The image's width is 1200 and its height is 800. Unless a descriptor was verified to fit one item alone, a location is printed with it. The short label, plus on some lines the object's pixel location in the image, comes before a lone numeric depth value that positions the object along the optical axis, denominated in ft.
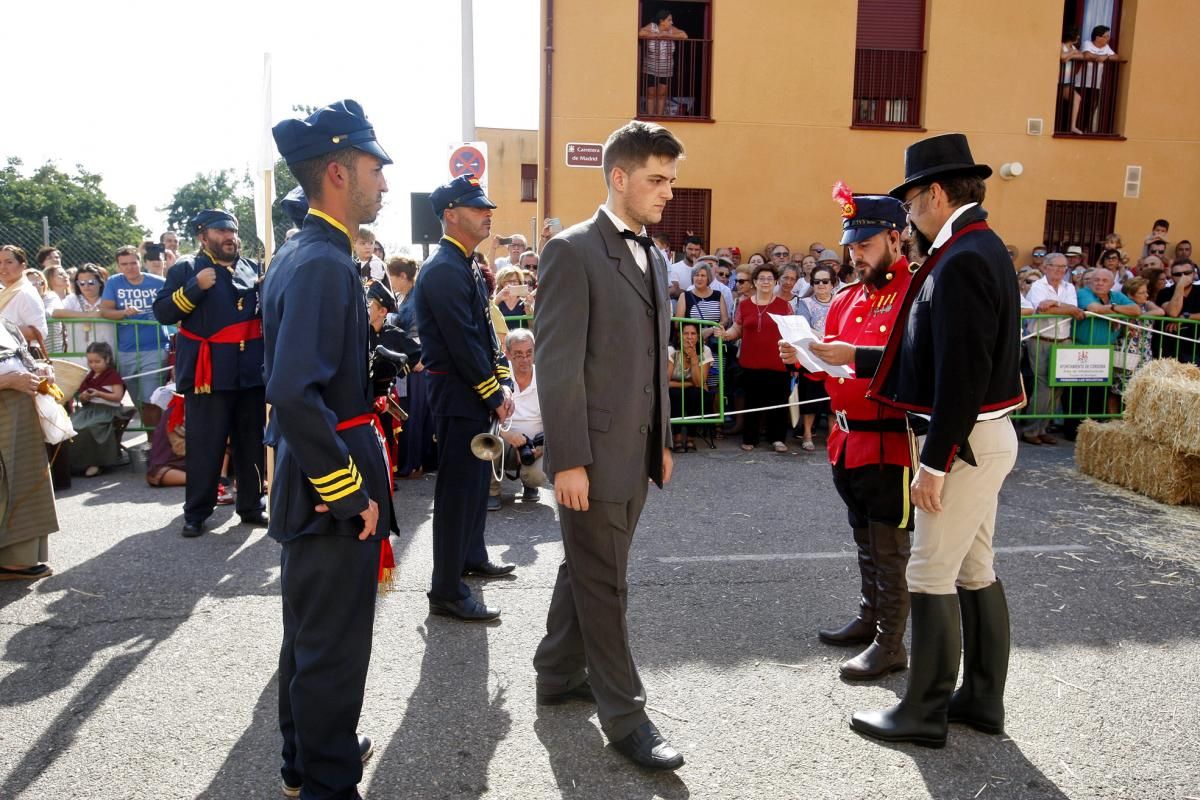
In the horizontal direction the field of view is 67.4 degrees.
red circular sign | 32.37
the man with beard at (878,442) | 13.53
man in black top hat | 10.72
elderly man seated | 24.03
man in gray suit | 10.68
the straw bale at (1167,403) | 24.09
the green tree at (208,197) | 189.37
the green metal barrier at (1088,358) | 33.55
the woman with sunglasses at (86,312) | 31.65
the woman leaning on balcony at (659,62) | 47.91
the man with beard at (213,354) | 20.72
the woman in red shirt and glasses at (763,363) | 31.48
